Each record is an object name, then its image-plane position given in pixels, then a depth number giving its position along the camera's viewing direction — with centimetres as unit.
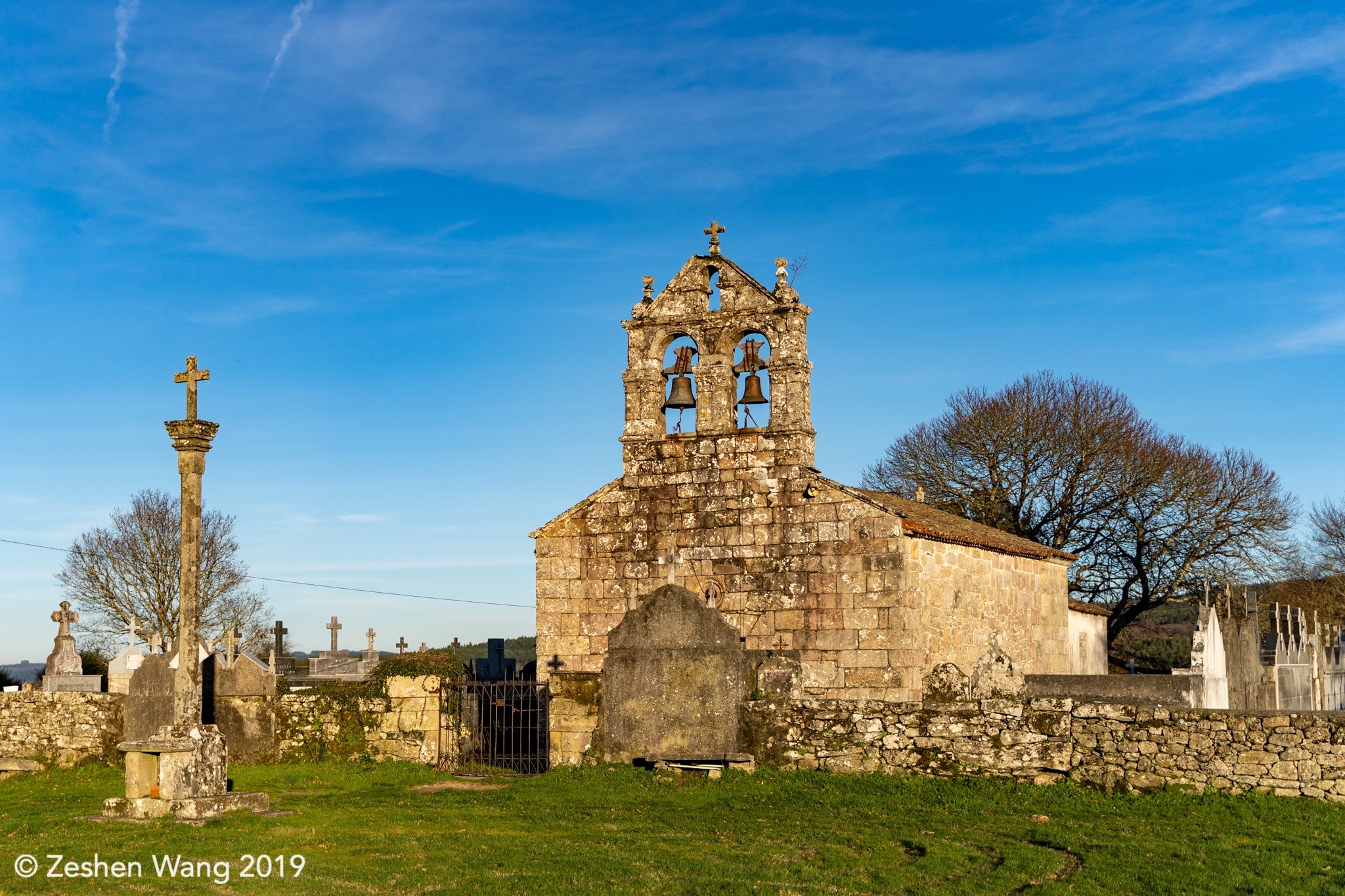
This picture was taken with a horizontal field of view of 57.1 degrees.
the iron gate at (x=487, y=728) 1684
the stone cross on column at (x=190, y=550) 1277
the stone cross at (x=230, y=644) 2028
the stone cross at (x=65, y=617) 2475
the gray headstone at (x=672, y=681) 1515
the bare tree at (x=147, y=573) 3703
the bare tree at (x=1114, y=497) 3662
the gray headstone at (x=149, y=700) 1745
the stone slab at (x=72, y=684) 2228
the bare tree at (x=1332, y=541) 5500
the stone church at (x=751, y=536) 1819
